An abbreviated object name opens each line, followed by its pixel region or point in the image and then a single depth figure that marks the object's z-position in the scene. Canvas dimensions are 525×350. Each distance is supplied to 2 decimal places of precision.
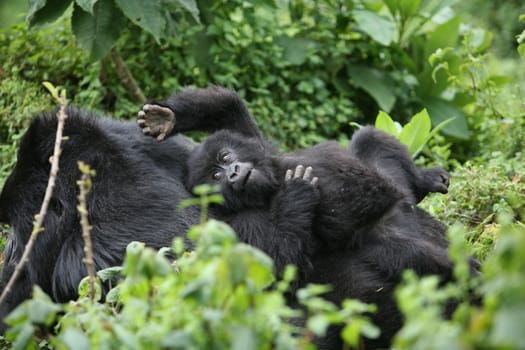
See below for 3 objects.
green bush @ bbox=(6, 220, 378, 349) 3.28
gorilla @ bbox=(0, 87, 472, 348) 6.25
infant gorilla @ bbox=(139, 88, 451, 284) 6.27
